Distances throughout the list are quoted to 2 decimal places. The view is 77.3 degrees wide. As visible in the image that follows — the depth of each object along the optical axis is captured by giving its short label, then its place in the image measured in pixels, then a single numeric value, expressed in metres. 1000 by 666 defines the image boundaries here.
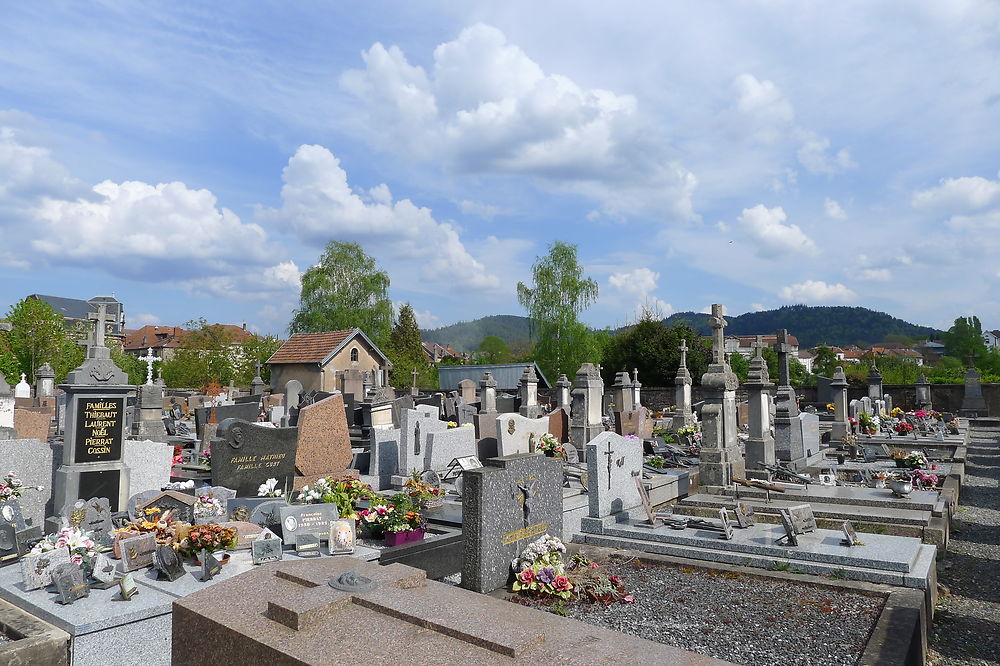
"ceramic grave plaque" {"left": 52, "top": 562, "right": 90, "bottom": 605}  4.66
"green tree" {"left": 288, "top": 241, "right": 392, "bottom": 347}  45.19
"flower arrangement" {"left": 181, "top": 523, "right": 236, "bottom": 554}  5.50
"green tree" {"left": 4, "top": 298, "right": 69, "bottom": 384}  34.22
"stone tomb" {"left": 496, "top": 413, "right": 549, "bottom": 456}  13.12
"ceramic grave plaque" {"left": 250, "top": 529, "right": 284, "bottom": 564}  5.86
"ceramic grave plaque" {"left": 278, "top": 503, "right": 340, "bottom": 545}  6.63
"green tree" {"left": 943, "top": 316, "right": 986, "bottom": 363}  46.81
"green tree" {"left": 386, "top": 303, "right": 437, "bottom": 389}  46.66
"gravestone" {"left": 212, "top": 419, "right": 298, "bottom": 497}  9.31
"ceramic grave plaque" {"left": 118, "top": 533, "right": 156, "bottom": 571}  5.46
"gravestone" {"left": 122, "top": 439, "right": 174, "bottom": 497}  8.92
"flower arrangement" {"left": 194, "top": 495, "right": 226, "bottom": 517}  7.09
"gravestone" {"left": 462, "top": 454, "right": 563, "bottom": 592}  6.08
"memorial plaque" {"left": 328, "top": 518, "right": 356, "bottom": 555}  6.51
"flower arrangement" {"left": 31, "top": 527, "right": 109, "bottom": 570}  5.13
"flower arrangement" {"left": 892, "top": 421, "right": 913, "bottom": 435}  18.22
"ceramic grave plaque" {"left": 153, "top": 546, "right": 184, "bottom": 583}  5.25
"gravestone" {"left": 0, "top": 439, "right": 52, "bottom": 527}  8.11
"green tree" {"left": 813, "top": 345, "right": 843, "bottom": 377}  63.84
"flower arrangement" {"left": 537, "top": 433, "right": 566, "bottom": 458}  13.14
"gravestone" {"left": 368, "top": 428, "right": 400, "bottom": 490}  12.38
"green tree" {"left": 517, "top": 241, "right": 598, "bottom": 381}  40.03
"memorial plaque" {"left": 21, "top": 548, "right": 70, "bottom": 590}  4.98
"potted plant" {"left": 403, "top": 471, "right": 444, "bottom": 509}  8.61
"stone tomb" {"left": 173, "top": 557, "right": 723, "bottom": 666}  2.33
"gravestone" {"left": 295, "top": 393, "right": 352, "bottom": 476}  10.29
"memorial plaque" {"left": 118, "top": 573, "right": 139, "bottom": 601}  4.76
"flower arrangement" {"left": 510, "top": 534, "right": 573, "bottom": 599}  5.97
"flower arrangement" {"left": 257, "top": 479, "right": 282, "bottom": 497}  8.68
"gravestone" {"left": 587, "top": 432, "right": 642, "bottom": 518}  8.18
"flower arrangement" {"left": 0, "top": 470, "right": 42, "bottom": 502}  7.53
